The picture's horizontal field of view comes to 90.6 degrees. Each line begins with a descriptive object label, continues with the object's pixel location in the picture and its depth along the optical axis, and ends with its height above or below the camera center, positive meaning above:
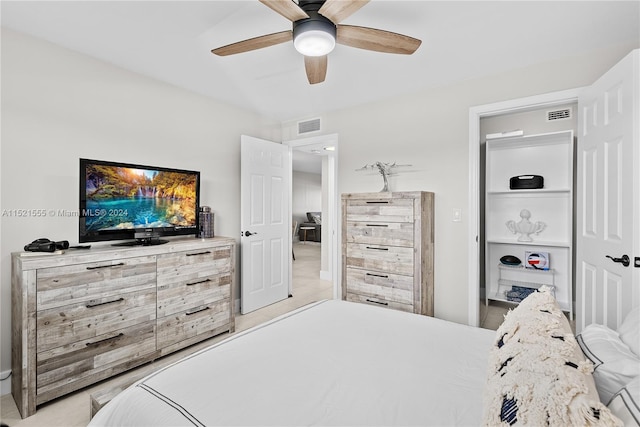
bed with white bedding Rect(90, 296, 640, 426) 0.68 -0.59
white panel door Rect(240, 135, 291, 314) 3.76 -0.12
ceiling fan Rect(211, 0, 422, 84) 1.64 +1.07
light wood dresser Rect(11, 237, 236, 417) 1.96 -0.72
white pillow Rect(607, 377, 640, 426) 0.60 -0.38
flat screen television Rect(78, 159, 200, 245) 2.46 +0.09
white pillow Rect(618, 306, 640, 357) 0.99 -0.39
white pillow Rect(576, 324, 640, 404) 0.81 -0.41
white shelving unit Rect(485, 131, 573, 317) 3.69 +0.08
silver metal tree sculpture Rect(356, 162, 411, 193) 3.44 +0.51
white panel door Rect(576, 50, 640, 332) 1.76 +0.12
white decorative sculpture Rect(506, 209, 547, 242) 3.82 -0.14
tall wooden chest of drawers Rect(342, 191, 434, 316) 3.00 -0.35
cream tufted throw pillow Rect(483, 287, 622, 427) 0.60 -0.37
